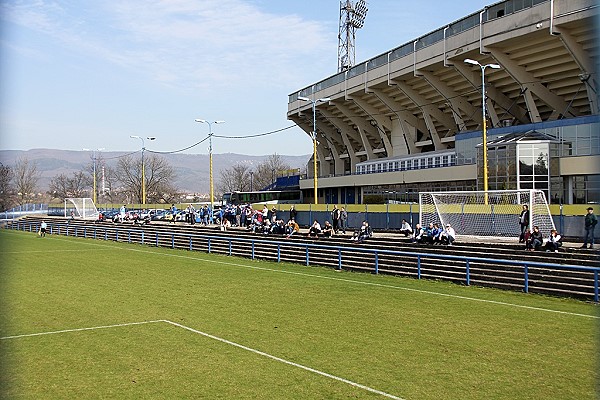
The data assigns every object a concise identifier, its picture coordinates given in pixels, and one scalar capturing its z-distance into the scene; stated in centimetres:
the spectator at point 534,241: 2117
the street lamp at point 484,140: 3133
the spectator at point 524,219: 2384
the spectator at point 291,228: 3291
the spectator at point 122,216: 5609
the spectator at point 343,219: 3341
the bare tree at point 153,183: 12106
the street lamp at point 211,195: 4825
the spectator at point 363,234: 2878
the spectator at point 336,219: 3294
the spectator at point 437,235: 2534
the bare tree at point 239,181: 14300
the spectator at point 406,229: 2946
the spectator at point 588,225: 2053
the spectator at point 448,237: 2492
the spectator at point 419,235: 2592
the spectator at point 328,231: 3116
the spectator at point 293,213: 3838
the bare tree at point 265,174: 14012
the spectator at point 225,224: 4019
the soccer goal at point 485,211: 2428
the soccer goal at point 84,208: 6397
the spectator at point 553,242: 2052
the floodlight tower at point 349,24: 8069
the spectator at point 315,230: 3172
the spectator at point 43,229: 4973
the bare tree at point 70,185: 11724
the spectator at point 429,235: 2569
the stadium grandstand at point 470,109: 4019
